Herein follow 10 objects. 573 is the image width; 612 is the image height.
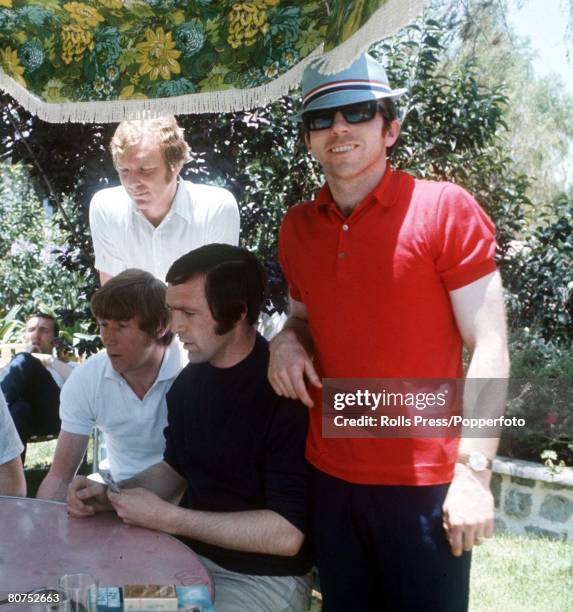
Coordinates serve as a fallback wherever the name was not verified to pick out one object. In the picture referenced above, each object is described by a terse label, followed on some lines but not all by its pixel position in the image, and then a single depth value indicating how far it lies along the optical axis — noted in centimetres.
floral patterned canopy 183
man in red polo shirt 164
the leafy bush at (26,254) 870
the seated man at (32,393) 510
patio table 160
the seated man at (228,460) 190
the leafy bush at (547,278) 530
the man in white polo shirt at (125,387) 254
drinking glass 133
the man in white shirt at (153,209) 291
